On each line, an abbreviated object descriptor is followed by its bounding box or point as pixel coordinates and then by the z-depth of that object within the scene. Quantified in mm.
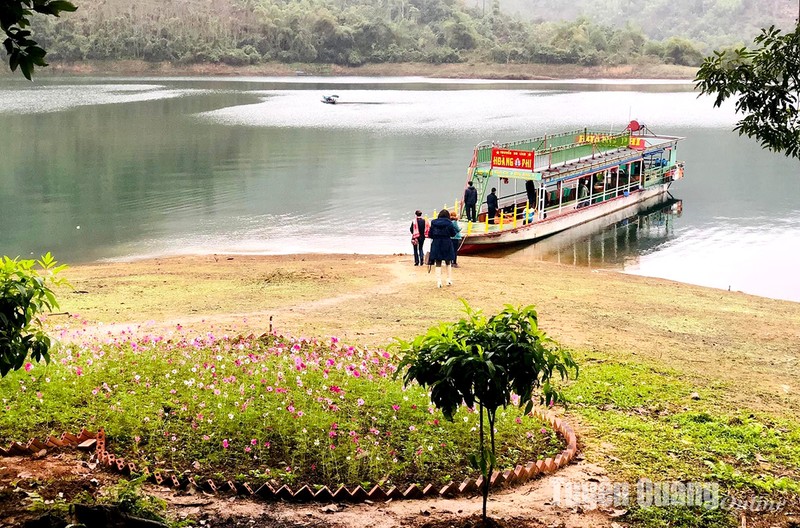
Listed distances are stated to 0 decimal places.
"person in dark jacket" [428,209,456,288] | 17266
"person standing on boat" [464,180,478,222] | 27469
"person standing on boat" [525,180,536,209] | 31406
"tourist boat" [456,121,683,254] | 28797
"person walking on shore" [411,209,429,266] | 20359
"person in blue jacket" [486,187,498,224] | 28281
